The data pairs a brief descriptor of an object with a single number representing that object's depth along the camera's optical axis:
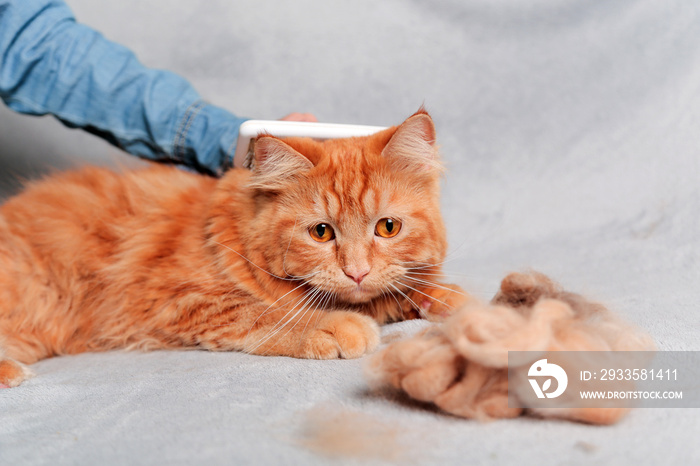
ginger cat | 0.63
